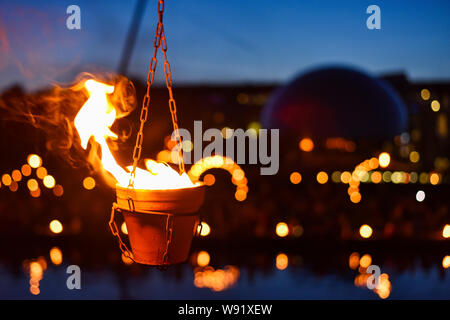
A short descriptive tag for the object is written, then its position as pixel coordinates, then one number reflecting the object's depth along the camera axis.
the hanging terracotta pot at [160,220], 1.92
